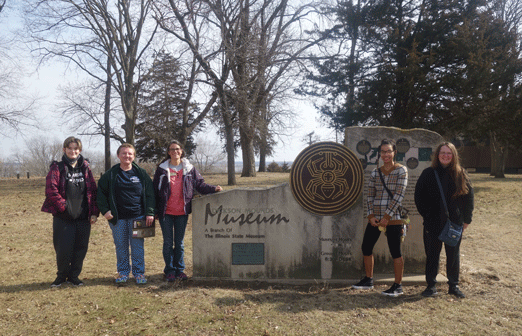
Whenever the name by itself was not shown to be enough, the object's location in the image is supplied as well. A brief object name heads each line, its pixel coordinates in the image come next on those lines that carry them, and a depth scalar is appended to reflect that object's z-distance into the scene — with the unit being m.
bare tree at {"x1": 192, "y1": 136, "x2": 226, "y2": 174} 44.28
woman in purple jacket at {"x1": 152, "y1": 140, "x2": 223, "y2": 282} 4.86
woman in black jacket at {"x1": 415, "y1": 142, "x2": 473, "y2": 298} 4.33
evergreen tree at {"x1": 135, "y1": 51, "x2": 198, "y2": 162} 19.20
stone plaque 5.12
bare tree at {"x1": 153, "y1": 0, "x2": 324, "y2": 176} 16.08
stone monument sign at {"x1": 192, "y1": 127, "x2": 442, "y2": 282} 5.05
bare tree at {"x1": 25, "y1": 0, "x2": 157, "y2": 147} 15.98
